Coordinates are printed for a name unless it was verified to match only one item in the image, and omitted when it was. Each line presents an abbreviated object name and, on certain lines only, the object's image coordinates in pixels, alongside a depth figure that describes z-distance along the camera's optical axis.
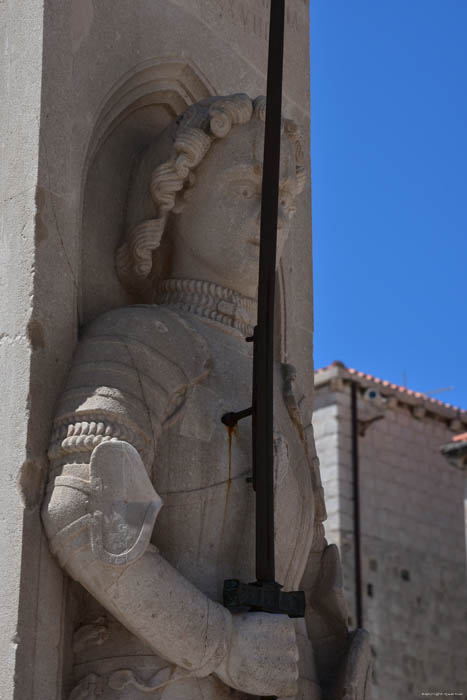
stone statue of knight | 7.21
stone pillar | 7.29
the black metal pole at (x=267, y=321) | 7.54
